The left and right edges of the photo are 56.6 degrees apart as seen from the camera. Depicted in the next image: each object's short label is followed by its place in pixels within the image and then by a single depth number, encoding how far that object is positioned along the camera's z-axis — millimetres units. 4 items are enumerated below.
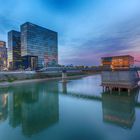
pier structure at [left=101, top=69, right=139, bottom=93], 35500
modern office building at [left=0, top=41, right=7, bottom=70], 184250
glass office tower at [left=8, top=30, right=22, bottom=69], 168625
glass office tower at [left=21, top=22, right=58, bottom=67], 157875
